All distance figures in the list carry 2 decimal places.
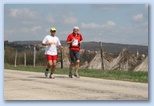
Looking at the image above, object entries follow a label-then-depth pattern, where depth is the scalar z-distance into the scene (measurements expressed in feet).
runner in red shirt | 61.57
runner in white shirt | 59.26
